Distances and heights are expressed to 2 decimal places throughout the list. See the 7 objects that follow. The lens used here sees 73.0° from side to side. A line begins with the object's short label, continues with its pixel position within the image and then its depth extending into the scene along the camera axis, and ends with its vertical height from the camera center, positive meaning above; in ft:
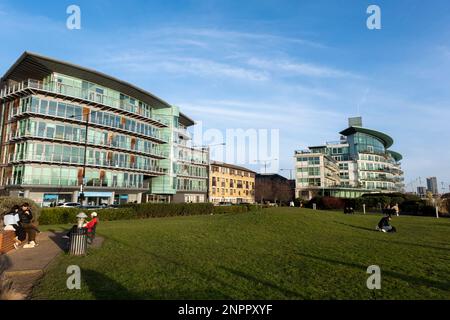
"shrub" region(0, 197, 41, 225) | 59.57 -1.92
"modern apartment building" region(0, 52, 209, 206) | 126.11 +28.22
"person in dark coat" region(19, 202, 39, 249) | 42.75 -4.43
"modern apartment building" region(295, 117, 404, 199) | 254.88 +29.19
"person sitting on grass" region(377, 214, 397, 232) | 59.21 -5.47
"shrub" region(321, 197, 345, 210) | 179.01 -3.26
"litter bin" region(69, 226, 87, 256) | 36.42 -5.63
